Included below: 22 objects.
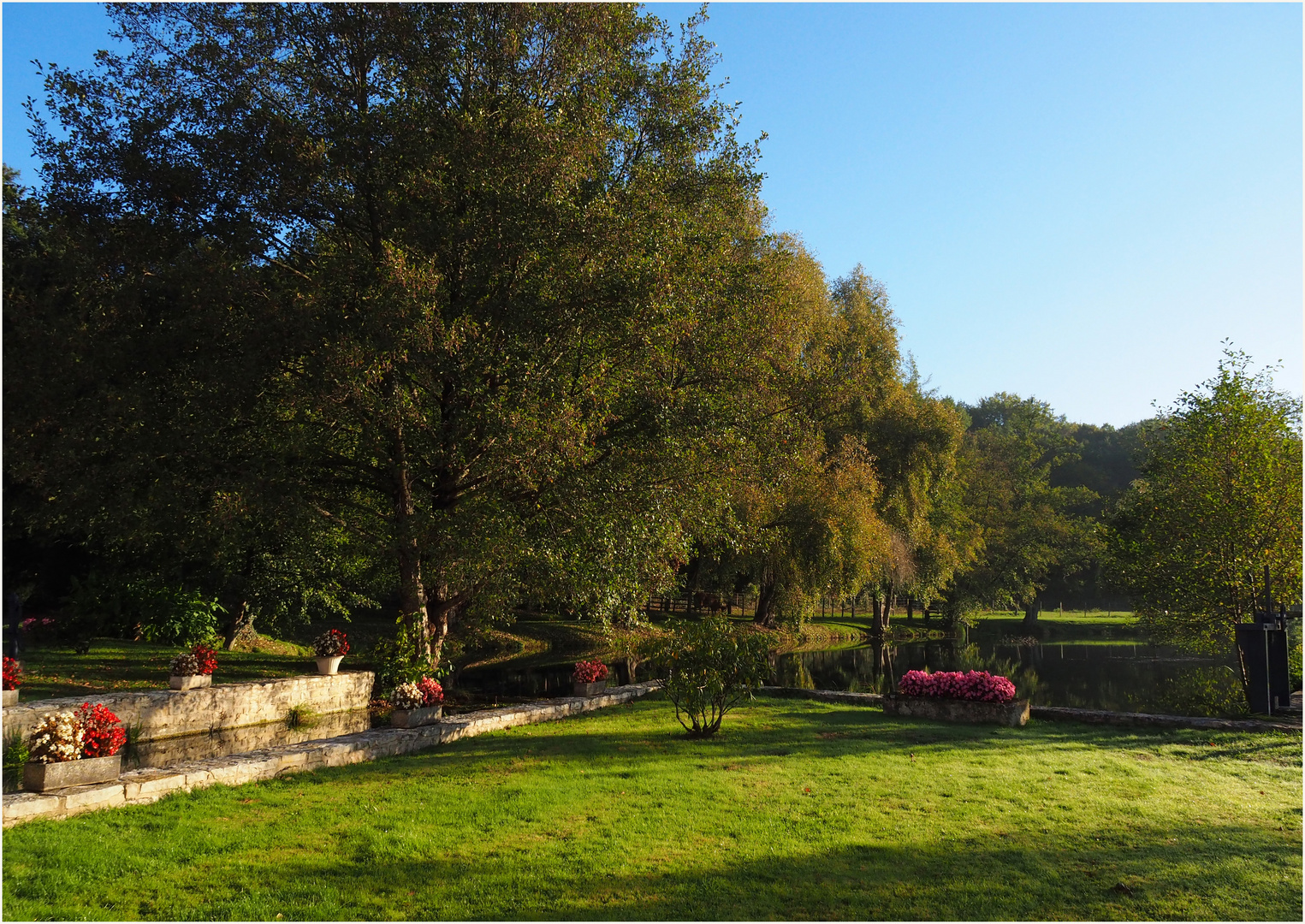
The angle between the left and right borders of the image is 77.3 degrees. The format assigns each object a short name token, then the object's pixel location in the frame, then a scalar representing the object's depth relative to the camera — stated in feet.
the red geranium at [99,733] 24.54
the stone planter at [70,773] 23.08
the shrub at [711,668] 37.45
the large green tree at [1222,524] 48.60
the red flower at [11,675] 34.32
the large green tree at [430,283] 41.42
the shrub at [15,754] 30.30
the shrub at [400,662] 44.88
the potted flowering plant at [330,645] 48.70
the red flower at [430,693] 41.73
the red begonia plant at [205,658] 44.62
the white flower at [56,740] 23.48
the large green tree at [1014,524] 151.74
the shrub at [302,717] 45.62
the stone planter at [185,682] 43.93
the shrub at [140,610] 68.28
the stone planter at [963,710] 43.68
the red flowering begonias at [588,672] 51.37
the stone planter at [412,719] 39.14
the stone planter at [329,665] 48.42
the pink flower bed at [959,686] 44.14
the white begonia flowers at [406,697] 39.40
